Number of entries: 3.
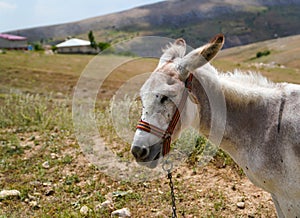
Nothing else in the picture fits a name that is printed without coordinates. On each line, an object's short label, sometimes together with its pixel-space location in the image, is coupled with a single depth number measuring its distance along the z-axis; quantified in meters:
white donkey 3.04
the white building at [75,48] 64.44
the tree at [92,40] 64.07
